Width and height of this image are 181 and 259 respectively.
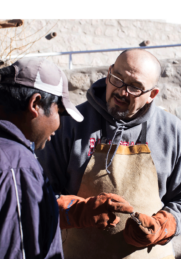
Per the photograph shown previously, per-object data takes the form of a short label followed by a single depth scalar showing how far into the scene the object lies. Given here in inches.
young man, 61.7
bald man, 76.6
